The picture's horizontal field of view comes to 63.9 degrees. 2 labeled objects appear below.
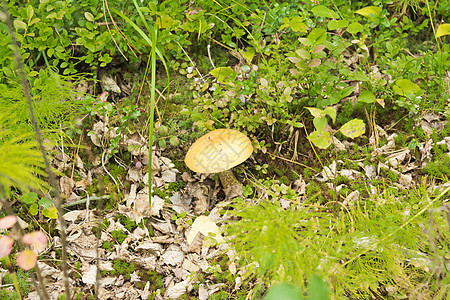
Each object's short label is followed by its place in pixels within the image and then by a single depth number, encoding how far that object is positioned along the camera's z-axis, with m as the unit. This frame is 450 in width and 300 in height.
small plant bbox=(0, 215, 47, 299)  1.34
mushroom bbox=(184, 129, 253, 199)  2.36
